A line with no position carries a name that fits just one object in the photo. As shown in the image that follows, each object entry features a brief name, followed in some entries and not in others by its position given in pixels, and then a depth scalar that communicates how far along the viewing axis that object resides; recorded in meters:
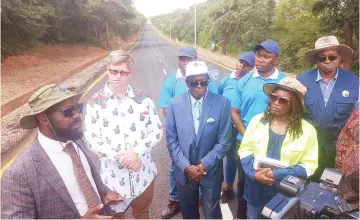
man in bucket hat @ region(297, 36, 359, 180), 2.69
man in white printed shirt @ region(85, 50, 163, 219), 2.37
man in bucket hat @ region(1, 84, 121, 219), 1.69
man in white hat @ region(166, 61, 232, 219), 2.62
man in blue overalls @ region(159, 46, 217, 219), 3.43
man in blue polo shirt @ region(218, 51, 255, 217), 3.53
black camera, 1.39
